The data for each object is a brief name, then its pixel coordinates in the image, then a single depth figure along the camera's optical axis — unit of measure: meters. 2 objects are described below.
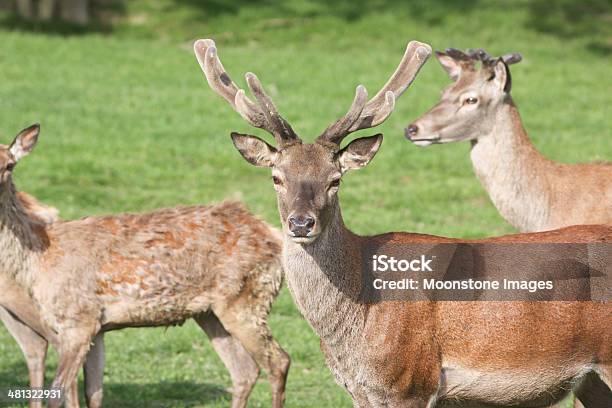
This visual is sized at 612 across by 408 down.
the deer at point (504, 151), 17.75
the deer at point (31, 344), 16.06
